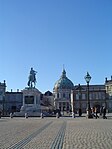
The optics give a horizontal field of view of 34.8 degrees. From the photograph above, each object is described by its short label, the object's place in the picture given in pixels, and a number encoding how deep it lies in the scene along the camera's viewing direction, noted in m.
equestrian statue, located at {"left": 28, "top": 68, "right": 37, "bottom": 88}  39.39
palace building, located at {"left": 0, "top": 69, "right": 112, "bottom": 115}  73.94
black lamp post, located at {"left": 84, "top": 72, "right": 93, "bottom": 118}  21.96
